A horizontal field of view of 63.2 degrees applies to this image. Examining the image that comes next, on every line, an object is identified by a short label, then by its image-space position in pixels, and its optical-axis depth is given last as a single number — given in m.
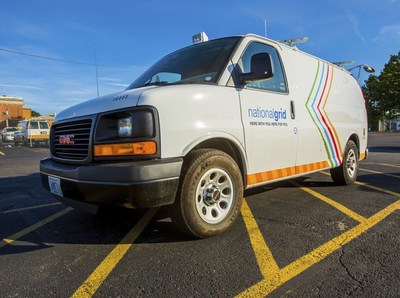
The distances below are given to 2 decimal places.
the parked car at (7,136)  30.88
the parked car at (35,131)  23.48
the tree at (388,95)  25.98
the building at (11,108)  79.50
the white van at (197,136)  2.77
